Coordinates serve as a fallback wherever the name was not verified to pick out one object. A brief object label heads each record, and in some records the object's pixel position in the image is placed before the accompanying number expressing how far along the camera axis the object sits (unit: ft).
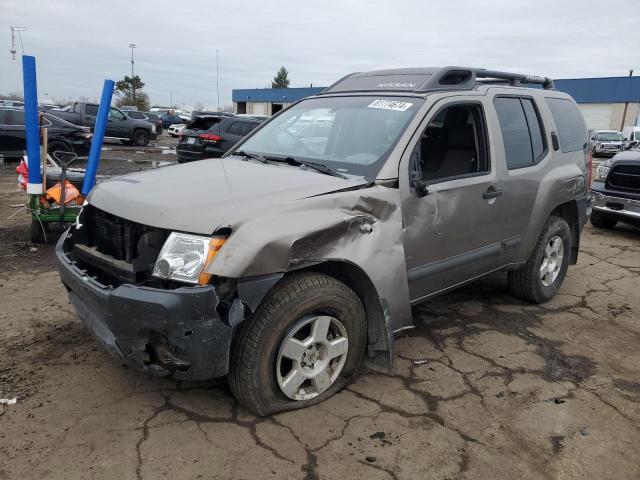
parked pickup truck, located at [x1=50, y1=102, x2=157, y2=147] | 63.87
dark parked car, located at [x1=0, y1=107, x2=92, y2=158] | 43.50
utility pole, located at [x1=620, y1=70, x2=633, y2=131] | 123.75
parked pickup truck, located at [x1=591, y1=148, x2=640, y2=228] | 24.39
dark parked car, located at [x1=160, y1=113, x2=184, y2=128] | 136.05
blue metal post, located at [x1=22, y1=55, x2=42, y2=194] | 17.11
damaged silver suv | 8.03
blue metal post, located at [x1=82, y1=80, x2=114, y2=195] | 18.49
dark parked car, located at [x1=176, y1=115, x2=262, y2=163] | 39.34
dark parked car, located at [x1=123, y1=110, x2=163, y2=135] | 95.95
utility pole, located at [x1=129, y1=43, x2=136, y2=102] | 197.75
